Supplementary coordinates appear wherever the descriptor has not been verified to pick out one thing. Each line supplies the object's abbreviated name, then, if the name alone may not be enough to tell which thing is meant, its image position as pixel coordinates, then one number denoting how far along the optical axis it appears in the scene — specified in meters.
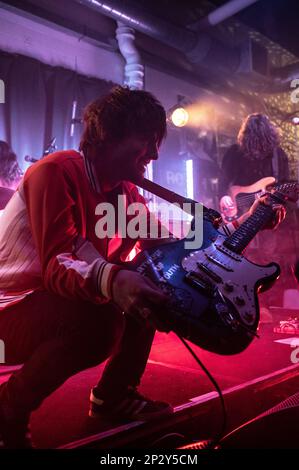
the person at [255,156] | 5.09
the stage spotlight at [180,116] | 6.76
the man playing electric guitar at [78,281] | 1.39
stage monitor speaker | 1.41
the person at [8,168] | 4.80
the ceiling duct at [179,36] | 5.22
